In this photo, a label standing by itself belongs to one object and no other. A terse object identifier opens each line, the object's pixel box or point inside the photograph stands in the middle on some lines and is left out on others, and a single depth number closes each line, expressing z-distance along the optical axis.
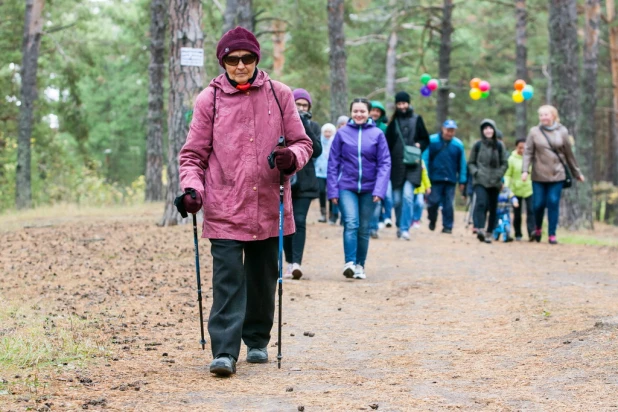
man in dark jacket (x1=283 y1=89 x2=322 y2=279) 10.34
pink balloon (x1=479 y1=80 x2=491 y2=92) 27.75
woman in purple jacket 10.93
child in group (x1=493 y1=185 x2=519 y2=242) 16.88
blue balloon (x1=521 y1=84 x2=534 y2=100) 25.70
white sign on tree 15.20
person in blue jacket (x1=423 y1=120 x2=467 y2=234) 17.31
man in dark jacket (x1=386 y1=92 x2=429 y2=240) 15.23
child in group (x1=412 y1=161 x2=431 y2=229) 17.92
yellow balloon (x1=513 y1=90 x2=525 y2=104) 25.67
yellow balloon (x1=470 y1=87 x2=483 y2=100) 27.72
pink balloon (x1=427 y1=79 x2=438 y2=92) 28.58
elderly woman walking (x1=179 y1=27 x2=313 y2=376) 6.26
